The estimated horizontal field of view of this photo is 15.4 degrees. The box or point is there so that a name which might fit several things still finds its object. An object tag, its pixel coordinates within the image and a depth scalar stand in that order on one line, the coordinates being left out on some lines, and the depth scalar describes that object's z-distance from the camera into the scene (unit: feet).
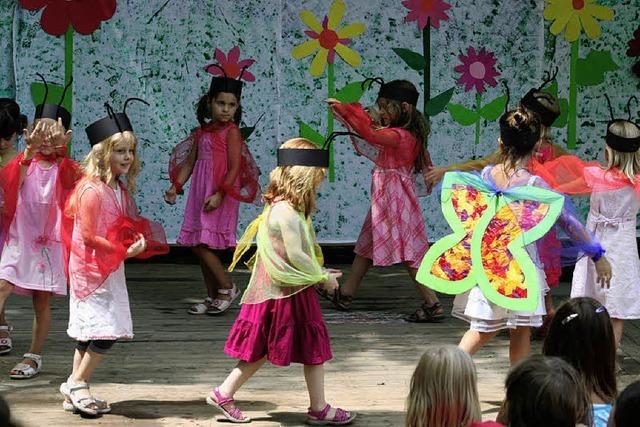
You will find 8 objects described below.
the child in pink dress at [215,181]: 50.15
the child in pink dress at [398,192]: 49.35
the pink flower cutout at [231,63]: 57.79
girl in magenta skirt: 35.51
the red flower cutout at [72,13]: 56.53
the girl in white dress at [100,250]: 36.52
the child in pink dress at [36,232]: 40.53
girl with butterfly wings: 36.19
